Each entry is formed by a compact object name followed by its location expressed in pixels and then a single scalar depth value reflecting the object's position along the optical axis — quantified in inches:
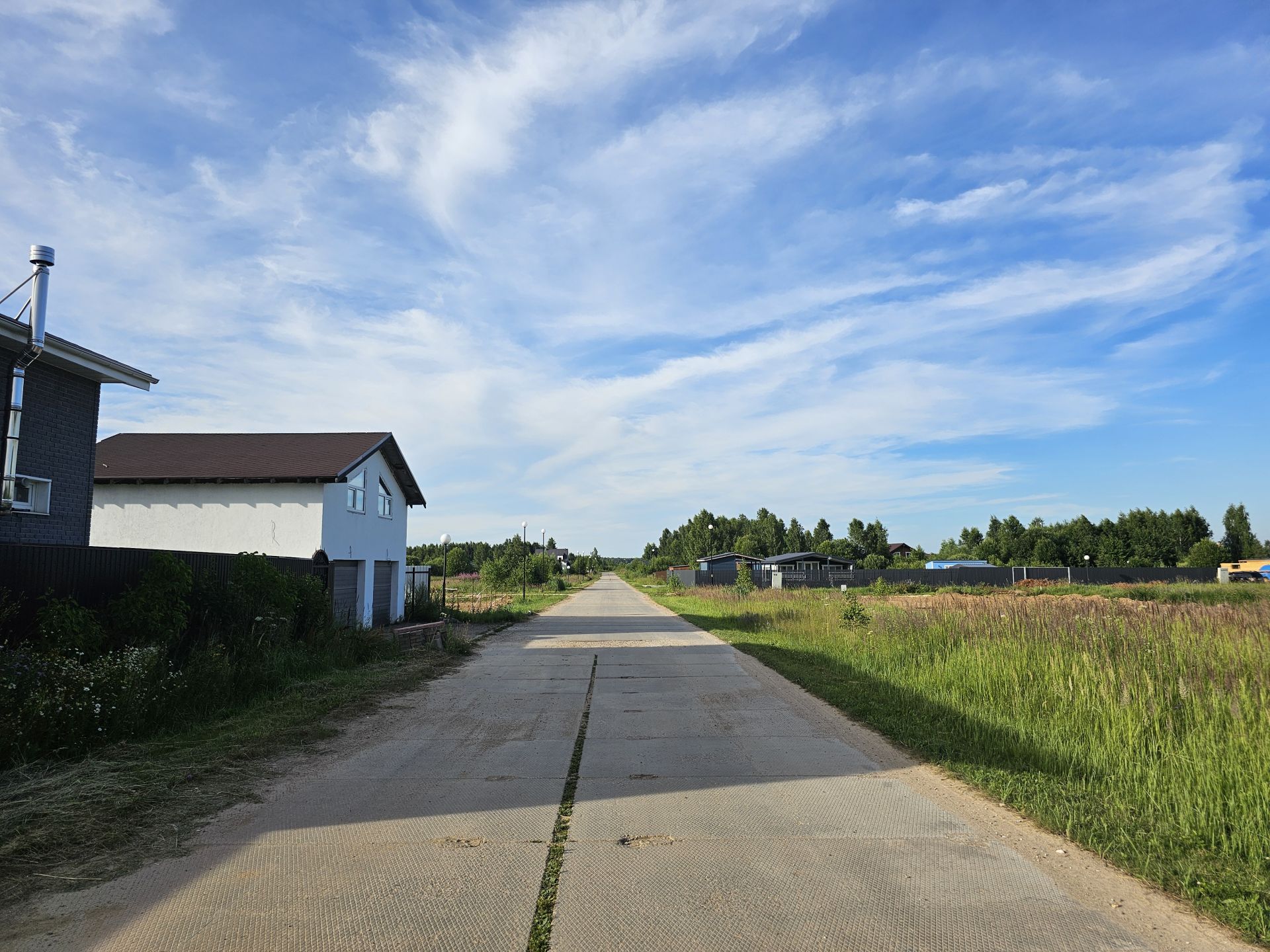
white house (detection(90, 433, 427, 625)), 736.3
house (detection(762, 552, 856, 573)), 2630.4
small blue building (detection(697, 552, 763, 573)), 3276.8
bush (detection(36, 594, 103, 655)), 300.5
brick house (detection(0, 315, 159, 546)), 433.1
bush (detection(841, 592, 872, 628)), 661.9
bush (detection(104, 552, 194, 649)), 349.7
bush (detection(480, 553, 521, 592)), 1993.1
